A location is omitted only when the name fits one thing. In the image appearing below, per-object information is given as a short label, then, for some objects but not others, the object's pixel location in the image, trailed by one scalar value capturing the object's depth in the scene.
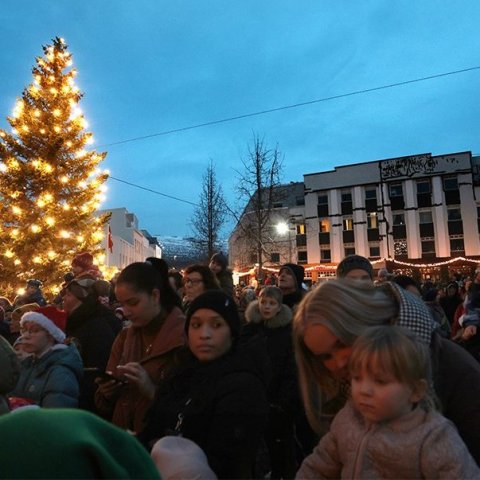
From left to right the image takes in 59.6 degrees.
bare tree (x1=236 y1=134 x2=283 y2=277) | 22.98
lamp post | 44.77
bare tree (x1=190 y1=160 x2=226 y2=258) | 26.99
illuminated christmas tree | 12.05
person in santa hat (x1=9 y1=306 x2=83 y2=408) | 3.05
